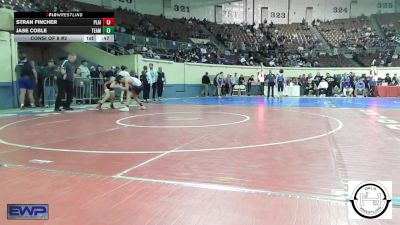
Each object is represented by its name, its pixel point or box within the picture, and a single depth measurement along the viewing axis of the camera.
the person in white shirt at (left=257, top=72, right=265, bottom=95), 30.25
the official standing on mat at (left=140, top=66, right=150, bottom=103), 18.78
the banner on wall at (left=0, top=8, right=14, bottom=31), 16.94
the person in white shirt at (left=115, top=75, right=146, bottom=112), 13.20
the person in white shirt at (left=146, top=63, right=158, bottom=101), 19.27
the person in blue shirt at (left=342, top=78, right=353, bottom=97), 27.83
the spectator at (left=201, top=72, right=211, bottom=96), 27.08
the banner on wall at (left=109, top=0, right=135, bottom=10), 35.44
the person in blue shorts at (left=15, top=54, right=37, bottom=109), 13.59
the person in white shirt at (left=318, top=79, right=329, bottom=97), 28.45
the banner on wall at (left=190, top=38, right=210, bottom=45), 35.44
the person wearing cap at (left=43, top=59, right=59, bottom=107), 14.88
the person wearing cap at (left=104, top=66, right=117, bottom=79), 17.82
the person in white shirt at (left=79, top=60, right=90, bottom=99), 16.30
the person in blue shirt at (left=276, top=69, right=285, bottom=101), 23.14
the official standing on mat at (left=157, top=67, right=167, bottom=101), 20.55
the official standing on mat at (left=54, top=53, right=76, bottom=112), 12.84
